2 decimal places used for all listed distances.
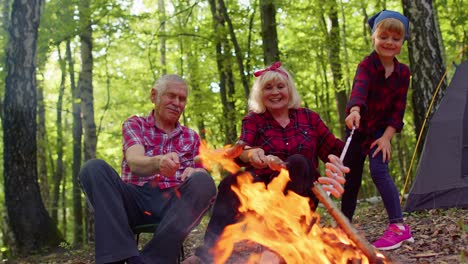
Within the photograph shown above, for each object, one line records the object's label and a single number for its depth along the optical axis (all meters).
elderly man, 2.55
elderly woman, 3.01
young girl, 3.42
